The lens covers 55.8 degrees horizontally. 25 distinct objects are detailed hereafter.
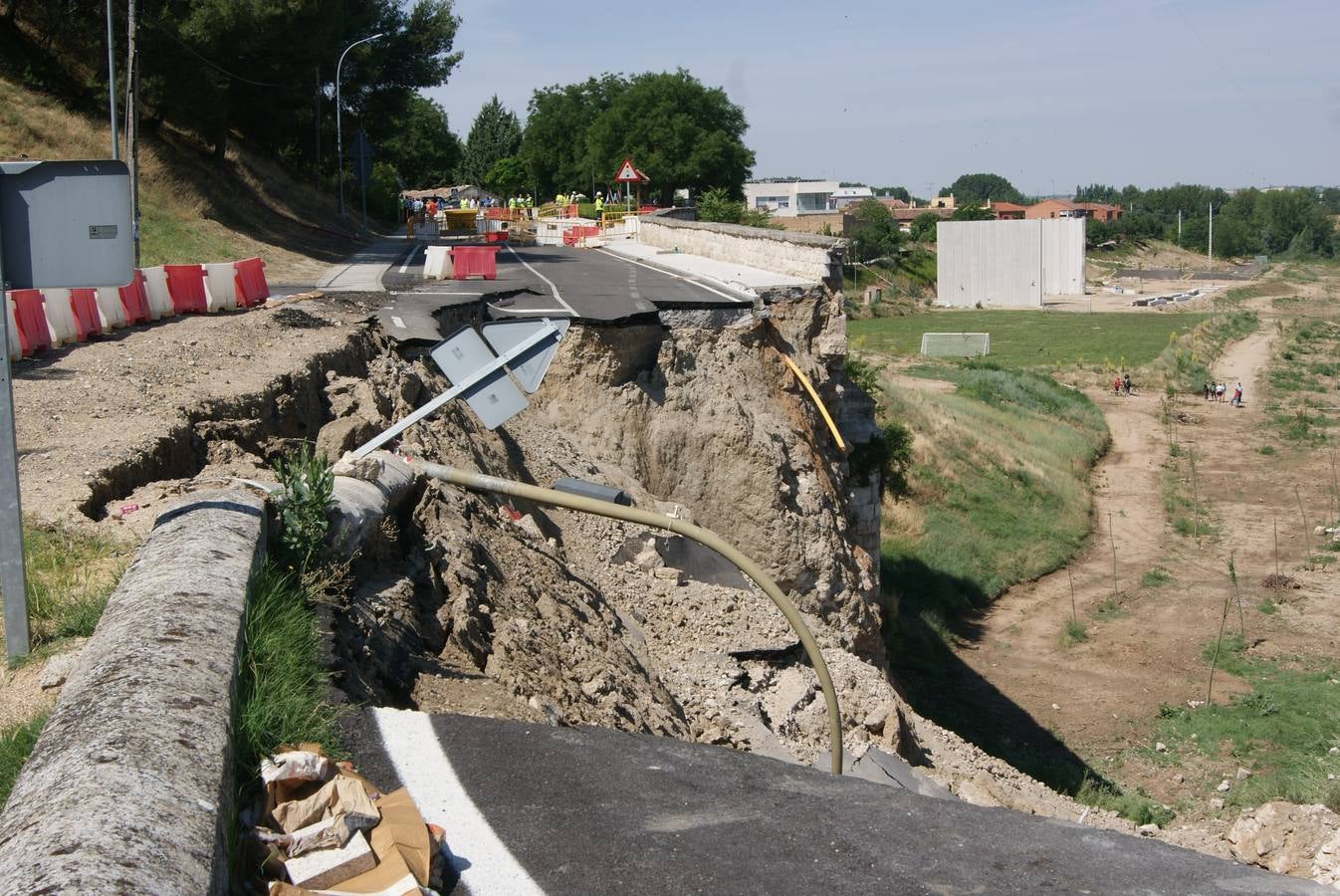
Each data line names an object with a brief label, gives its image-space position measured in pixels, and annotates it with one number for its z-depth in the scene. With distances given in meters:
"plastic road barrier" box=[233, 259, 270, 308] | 18.11
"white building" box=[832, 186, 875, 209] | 146.25
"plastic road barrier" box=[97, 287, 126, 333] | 14.51
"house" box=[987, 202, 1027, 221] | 152.56
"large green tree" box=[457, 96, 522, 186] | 118.94
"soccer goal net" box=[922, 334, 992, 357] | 62.50
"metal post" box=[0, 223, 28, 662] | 5.03
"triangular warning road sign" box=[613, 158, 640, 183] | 49.41
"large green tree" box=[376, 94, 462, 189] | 81.12
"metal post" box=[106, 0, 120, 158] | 21.09
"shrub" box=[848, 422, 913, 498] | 31.13
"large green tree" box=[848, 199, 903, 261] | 101.69
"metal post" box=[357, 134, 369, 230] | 45.12
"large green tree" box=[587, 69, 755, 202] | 78.06
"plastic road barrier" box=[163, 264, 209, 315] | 16.48
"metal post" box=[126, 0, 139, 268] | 20.20
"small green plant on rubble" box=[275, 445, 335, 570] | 5.69
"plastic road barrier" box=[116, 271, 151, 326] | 15.19
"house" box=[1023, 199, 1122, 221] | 157.88
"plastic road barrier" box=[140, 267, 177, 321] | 15.83
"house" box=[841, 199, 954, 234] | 142.94
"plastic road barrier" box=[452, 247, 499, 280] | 24.38
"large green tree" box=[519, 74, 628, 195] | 90.44
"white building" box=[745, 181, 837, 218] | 133.75
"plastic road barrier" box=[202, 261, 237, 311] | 17.30
